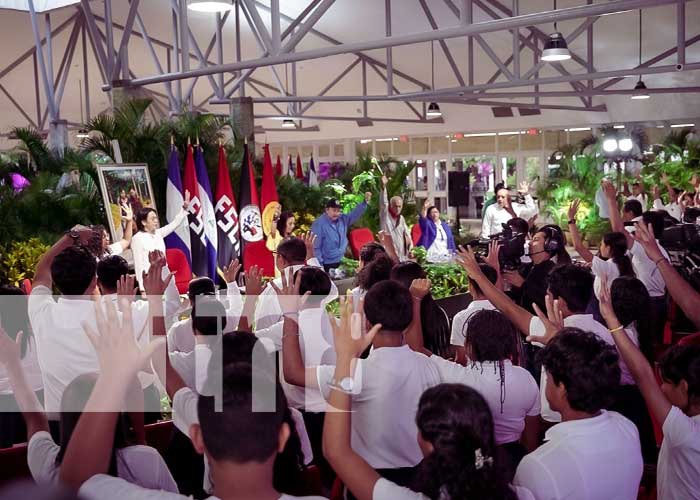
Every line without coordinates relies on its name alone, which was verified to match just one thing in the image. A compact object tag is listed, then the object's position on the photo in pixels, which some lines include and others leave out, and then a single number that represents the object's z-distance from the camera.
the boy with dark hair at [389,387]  2.62
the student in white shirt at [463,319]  3.80
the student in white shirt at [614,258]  5.22
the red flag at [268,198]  10.07
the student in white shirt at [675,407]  2.45
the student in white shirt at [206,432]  1.74
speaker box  13.27
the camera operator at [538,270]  5.01
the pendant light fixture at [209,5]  6.26
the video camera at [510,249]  5.36
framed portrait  8.13
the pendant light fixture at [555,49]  8.38
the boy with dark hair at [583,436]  2.12
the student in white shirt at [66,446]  2.05
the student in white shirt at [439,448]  1.75
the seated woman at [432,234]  9.99
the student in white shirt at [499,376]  2.89
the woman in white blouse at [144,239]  7.50
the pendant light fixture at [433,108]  15.67
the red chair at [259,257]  9.48
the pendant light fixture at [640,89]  12.53
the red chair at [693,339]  3.63
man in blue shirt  8.88
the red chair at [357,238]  10.77
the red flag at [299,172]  15.13
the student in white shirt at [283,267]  3.80
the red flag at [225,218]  9.42
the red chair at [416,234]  10.35
